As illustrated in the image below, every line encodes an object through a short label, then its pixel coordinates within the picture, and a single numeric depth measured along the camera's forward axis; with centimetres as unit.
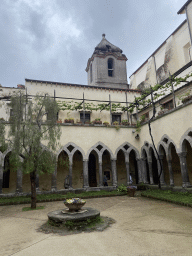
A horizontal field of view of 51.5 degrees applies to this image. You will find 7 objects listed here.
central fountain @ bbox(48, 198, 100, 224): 618
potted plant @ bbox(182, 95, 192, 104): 1184
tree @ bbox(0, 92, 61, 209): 955
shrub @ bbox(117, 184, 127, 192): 1420
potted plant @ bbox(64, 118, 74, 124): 1589
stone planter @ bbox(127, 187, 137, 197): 1289
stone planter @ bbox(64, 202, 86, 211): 689
